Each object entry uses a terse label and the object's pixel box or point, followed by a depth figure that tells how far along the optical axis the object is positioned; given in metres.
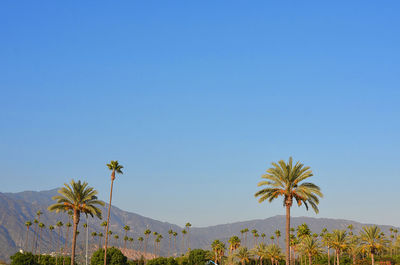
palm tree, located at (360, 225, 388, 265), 112.06
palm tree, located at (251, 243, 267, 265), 171.38
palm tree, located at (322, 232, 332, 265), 130.45
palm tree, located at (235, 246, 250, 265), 177.00
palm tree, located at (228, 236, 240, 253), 196.12
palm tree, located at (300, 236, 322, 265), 132.38
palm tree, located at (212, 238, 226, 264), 185.50
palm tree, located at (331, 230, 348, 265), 127.24
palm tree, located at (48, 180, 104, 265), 74.62
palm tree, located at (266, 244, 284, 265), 169.25
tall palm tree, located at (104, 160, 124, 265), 93.25
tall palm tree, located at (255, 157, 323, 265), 58.84
